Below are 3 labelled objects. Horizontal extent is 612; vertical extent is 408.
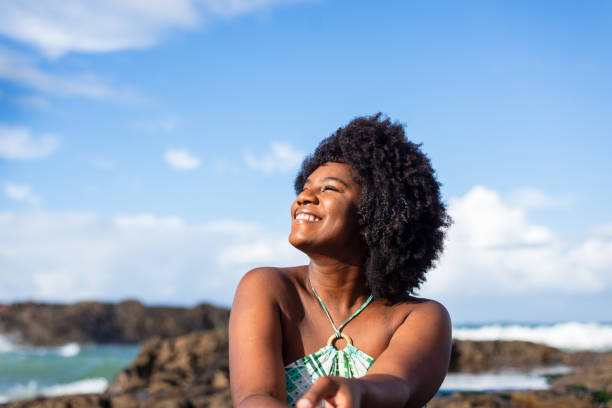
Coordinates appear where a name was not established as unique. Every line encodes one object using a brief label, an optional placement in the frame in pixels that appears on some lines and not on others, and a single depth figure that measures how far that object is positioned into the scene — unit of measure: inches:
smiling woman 101.2
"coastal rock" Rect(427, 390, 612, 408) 229.8
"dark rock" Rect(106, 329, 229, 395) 357.4
